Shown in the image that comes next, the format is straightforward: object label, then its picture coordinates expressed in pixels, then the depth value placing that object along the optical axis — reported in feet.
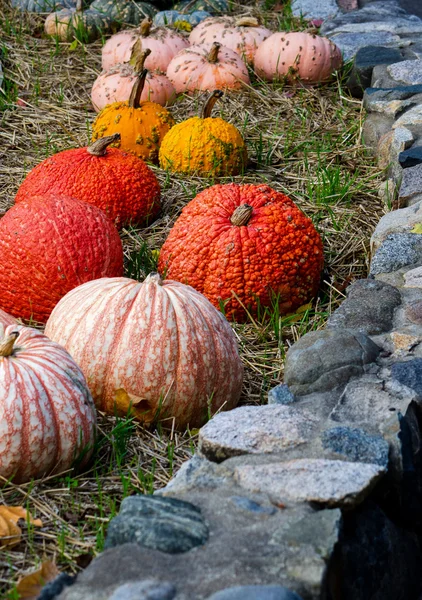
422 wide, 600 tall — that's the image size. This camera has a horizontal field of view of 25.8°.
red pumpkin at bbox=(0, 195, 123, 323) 12.23
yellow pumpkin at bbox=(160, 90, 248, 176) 16.51
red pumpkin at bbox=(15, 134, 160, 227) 14.66
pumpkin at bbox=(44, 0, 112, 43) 25.03
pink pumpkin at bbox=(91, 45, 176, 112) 19.39
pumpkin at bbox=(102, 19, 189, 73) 21.98
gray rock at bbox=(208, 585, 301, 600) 6.05
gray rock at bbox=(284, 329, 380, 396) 9.61
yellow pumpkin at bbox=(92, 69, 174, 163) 17.06
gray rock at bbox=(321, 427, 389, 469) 8.09
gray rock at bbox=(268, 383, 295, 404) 9.29
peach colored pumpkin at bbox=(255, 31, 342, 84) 21.20
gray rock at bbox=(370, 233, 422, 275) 12.73
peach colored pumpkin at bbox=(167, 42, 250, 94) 20.59
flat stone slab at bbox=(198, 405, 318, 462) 8.26
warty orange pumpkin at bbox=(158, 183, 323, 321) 12.87
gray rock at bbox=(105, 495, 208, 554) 6.82
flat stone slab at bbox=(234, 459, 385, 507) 7.42
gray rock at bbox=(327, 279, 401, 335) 10.93
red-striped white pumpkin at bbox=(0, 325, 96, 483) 8.80
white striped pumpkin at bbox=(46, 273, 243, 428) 10.26
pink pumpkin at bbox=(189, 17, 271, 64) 22.56
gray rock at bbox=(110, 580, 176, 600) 6.04
